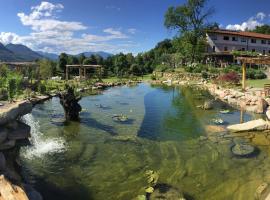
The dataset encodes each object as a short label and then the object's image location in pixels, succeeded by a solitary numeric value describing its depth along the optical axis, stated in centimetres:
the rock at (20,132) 809
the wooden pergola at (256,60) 1930
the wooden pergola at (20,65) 2487
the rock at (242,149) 934
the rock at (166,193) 649
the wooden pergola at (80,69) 2906
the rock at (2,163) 625
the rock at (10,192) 464
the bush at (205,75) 3137
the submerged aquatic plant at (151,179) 685
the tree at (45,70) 2533
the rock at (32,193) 590
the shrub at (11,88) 1434
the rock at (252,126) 1186
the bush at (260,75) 2889
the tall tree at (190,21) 3842
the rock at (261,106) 1548
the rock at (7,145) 743
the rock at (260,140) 1048
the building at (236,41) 4205
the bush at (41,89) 1974
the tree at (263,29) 6550
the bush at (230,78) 2463
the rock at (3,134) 737
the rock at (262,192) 662
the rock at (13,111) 753
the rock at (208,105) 1700
